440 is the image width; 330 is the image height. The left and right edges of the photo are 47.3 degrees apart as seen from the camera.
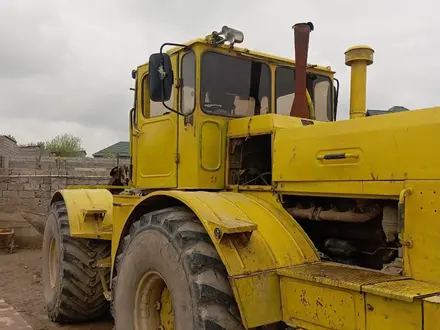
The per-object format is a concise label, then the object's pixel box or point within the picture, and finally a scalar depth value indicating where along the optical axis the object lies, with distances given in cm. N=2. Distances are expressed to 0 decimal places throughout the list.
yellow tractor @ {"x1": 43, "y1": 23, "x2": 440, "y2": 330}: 274
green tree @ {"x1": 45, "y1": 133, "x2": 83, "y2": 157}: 3847
